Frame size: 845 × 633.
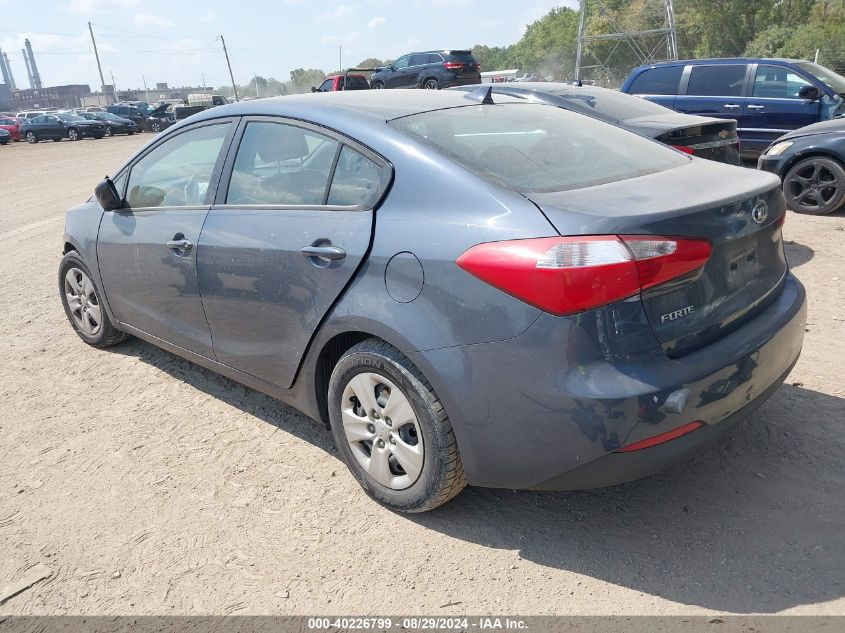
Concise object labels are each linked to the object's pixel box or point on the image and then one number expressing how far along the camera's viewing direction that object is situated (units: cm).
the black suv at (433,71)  2694
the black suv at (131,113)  4541
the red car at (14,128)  3944
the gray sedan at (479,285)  229
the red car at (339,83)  2788
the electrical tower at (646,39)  2988
